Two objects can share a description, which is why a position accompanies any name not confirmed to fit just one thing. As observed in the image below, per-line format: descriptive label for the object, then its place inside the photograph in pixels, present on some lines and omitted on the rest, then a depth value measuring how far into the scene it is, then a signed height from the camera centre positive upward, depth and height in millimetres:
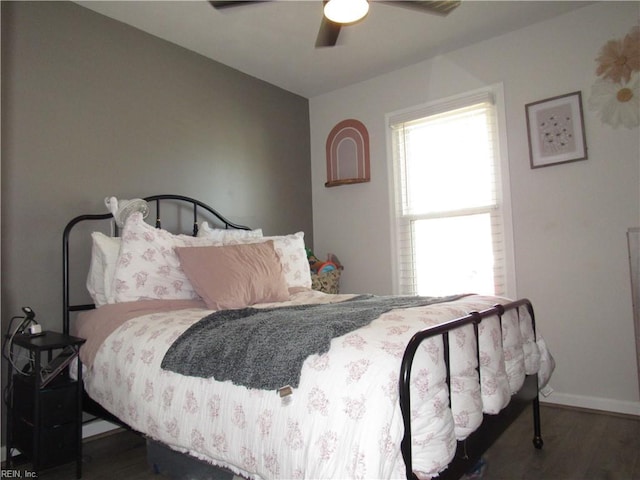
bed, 1175 -341
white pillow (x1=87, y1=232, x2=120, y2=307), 2219 +11
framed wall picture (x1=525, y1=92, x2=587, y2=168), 2789 +785
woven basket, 3430 -161
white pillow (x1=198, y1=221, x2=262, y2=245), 2746 +199
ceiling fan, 1910 +1150
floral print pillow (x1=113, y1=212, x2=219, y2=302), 2156 +2
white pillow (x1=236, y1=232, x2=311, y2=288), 2826 +19
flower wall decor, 2600 +1000
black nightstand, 1817 -586
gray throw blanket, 1316 -257
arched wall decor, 3795 +932
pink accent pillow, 2182 -57
